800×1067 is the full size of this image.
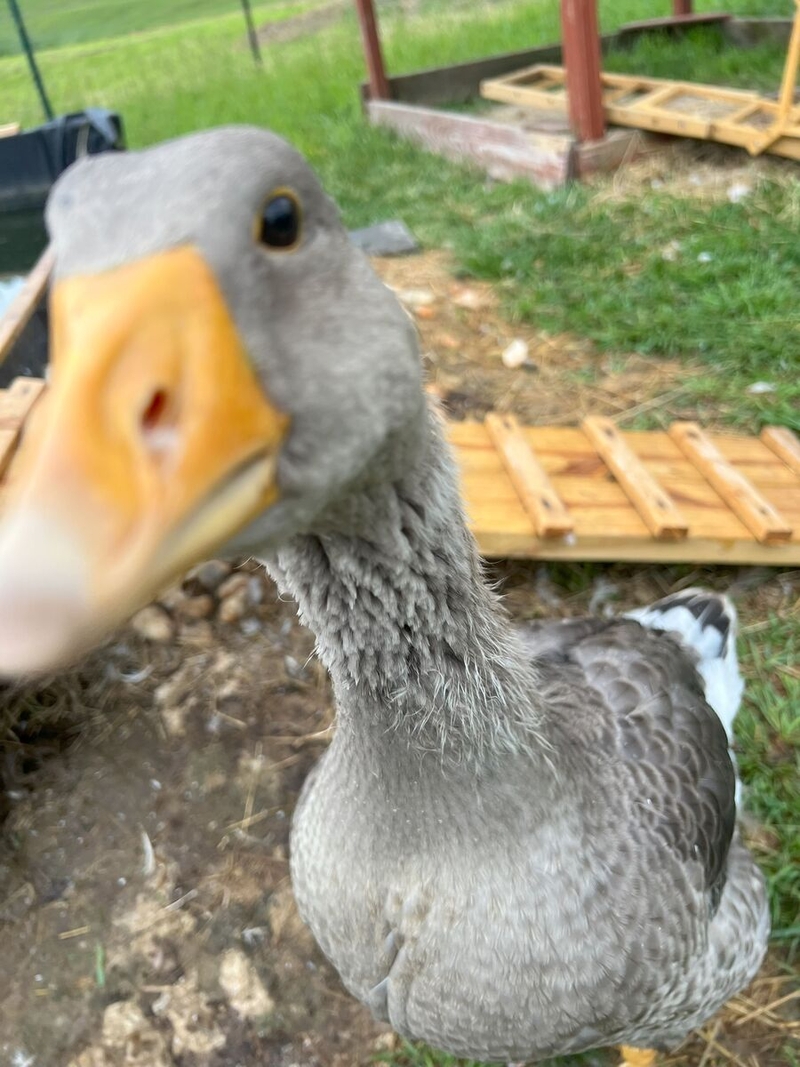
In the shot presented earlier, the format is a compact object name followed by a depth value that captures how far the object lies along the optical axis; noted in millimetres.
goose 507
